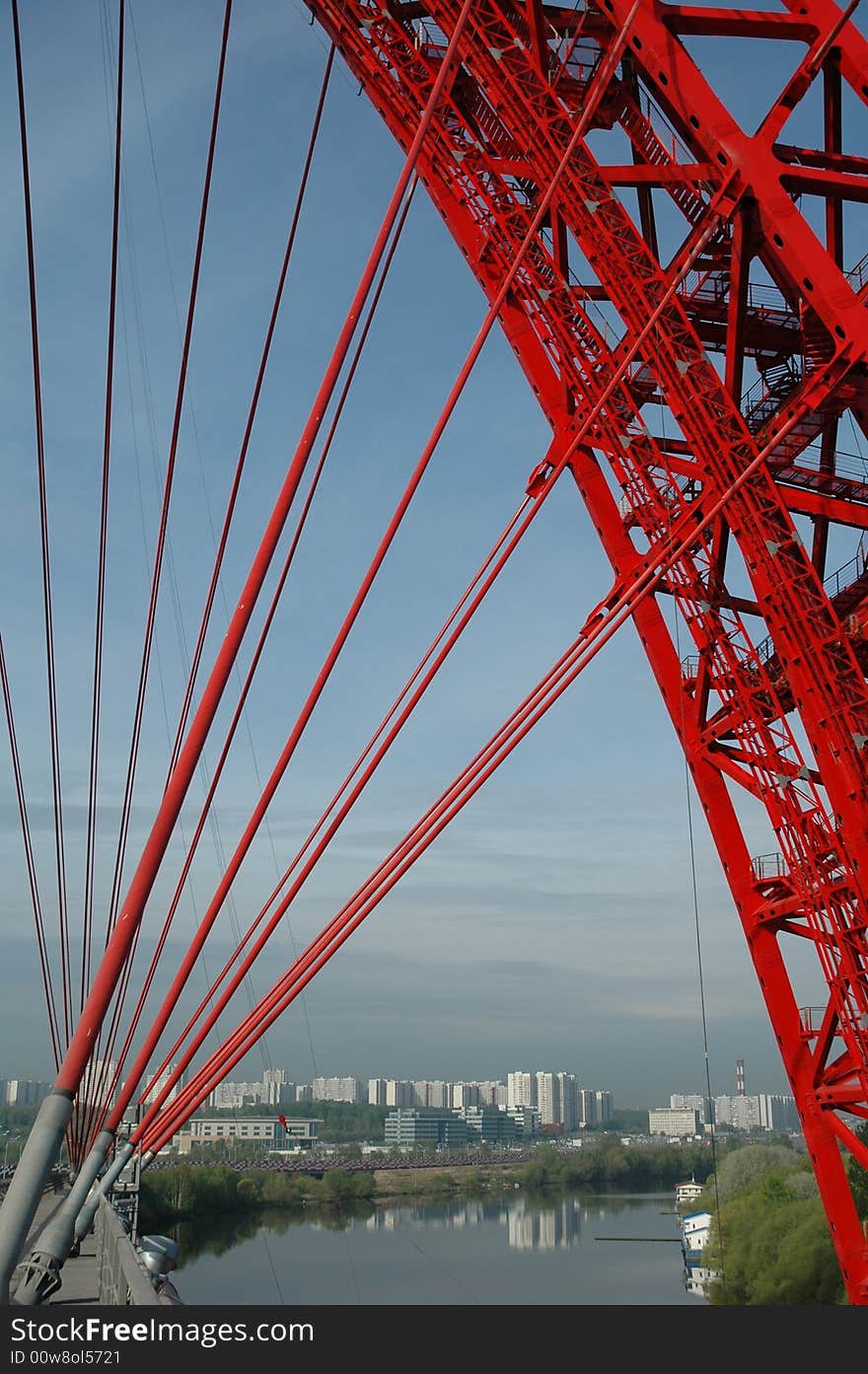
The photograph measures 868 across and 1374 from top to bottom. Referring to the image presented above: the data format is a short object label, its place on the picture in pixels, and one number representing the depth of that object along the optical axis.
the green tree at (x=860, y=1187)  30.52
